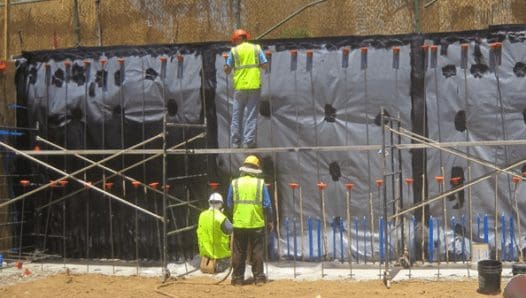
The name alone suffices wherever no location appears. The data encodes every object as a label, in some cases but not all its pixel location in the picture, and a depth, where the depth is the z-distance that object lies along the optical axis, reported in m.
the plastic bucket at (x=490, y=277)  8.09
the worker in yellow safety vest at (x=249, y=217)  9.12
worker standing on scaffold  9.99
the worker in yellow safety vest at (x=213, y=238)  10.06
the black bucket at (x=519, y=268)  8.24
